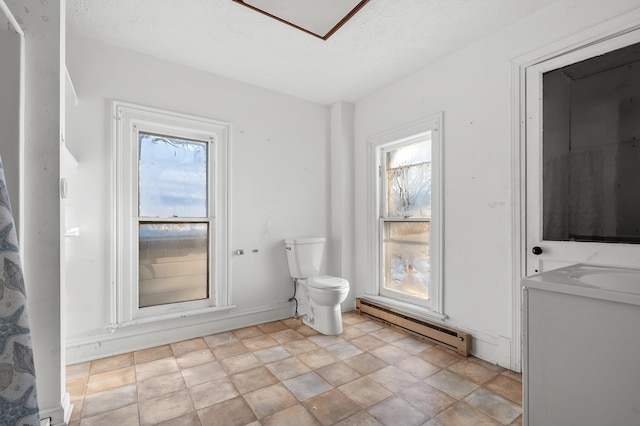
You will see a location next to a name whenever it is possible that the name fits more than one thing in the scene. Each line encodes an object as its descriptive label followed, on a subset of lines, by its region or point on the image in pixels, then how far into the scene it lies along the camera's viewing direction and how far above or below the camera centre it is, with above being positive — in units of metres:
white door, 1.64 +0.24
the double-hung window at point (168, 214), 2.40 -0.01
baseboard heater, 2.33 -0.97
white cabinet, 0.97 -0.48
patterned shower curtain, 0.76 -0.32
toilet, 2.70 -0.64
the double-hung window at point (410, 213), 2.61 +0.00
